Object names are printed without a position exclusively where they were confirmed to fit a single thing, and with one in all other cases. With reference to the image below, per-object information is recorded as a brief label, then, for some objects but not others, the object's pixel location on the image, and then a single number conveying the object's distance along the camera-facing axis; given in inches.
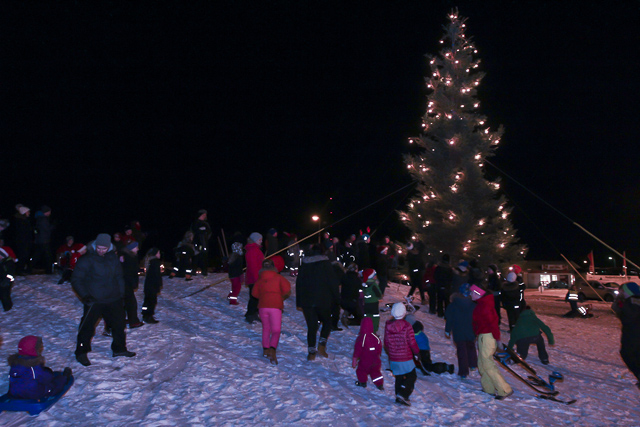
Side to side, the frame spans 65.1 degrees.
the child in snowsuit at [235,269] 503.2
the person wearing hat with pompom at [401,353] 298.7
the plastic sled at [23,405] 247.0
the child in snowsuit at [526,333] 444.4
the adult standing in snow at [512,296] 543.2
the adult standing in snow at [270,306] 350.6
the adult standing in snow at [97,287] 309.3
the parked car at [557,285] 1818.4
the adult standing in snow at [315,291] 351.6
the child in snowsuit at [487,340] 329.4
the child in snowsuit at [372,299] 405.1
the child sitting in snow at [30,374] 250.5
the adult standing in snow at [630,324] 342.0
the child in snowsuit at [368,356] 318.0
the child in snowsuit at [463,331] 372.5
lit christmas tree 836.6
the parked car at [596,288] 1242.1
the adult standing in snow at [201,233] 629.3
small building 2447.1
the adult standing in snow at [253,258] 444.8
